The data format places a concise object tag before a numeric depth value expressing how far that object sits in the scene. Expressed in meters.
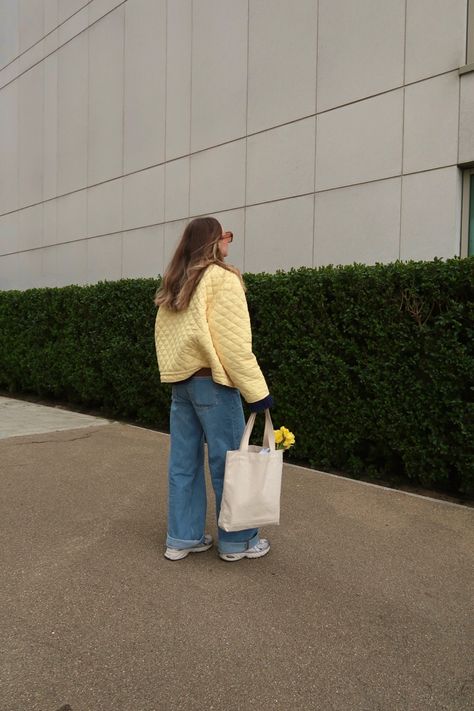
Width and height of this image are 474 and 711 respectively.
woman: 3.08
